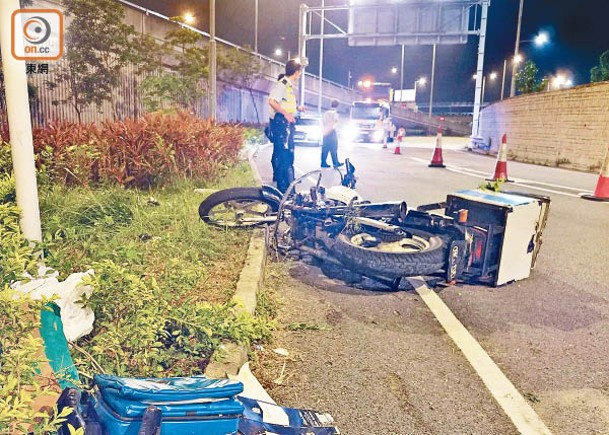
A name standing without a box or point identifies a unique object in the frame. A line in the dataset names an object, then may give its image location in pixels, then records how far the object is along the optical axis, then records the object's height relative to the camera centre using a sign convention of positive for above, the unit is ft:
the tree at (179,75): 65.77 +5.13
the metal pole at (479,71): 86.94 +8.39
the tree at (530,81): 86.38 +6.29
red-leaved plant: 23.91 -1.77
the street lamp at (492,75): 249.86 +20.28
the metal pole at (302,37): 98.22 +13.77
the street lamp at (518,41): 98.98 +15.35
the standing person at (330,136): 37.24 -1.25
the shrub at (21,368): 5.66 -2.87
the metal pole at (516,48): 97.58 +13.67
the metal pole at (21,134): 10.94 -0.48
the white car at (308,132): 78.79 -2.11
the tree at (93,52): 54.60 +5.99
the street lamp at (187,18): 82.01 +13.79
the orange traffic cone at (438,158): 53.21 -3.56
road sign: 84.64 +14.91
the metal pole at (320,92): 165.65 +7.36
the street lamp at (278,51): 225.35 +25.43
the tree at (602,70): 73.51 +7.44
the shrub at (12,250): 8.48 -2.28
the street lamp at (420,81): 319.55 +21.37
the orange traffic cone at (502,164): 39.99 -2.95
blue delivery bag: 5.98 -3.13
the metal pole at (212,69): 57.26 +4.67
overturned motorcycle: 14.76 -3.13
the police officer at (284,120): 24.81 -0.17
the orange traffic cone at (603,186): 31.99 -3.51
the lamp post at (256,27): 120.15 +19.32
